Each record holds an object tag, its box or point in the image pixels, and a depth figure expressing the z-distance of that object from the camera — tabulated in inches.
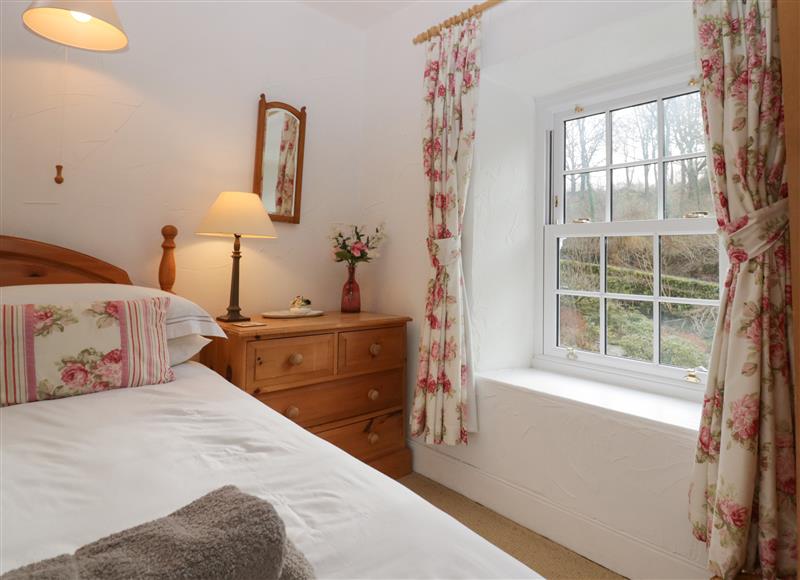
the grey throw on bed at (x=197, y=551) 19.4
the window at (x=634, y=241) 77.2
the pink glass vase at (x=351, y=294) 104.6
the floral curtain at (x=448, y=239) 86.3
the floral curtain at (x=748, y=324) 51.0
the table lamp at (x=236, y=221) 82.8
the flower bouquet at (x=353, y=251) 102.0
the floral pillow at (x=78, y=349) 52.4
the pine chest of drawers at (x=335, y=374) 79.0
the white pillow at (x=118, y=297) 61.4
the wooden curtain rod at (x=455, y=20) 83.8
